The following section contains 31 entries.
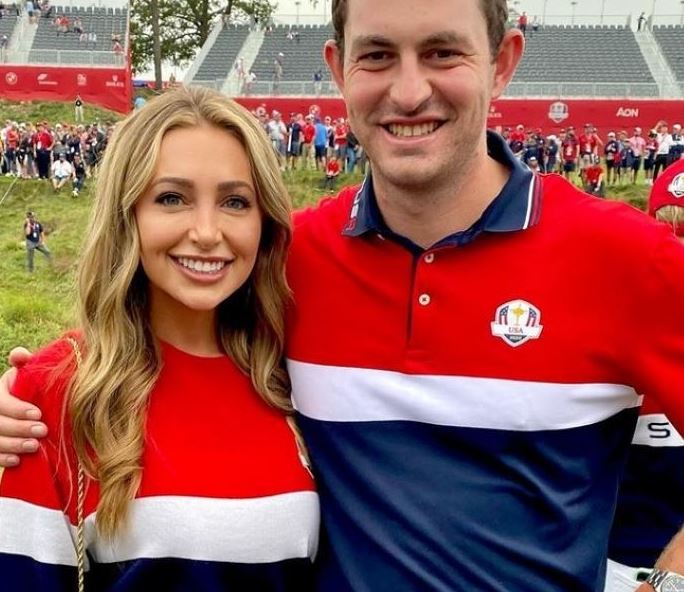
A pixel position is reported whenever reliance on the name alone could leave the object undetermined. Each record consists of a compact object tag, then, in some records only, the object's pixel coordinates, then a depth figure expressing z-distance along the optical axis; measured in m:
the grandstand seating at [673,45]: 32.62
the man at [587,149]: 21.97
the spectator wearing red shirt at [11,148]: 21.26
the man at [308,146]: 21.91
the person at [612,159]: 21.23
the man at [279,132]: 21.30
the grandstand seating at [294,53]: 33.66
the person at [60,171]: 20.33
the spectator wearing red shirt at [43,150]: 20.82
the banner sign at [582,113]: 27.73
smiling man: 2.04
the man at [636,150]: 21.42
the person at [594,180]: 19.61
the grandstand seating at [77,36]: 28.88
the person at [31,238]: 14.03
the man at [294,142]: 22.05
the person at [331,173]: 19.55
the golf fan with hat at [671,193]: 3.11
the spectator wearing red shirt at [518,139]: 22.31
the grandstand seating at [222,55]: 32.66
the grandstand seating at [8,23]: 32.91
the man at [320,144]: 21.44
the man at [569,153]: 21.84
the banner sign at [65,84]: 28.33
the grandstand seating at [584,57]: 32.47
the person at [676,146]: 20.73
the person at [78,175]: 20.30
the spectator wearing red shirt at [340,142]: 21.39
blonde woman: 2.01
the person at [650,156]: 21.33
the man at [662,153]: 20.89
